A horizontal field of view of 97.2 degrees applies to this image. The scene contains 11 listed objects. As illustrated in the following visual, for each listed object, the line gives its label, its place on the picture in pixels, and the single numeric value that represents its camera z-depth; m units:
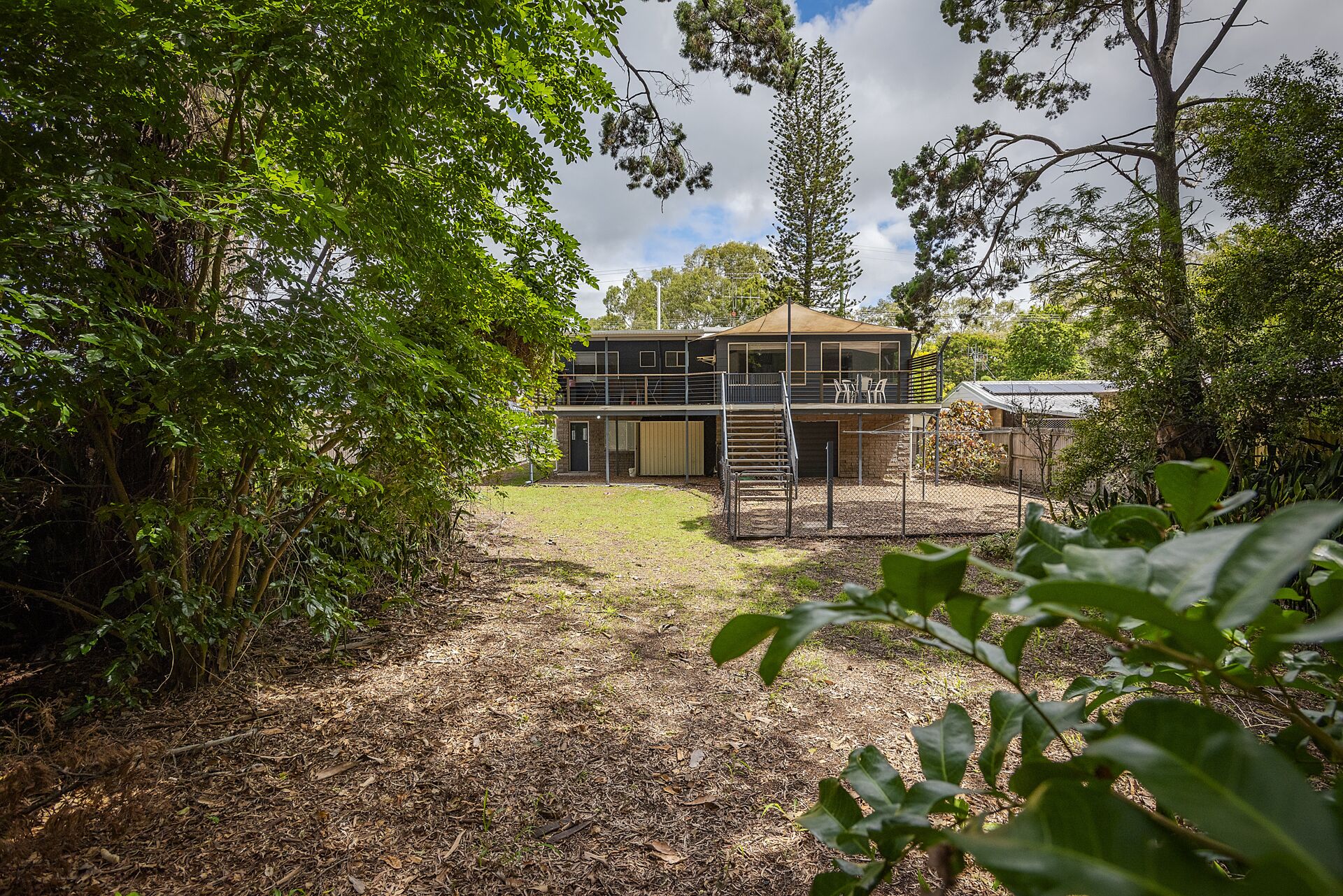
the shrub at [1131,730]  0.27
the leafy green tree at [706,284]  36.09
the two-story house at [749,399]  15.14
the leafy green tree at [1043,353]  28.53
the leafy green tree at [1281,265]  4.95
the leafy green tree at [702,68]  7.71
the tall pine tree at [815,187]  21.97
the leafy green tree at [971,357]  33.31
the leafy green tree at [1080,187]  6.41
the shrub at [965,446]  16.06
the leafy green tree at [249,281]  2.25
